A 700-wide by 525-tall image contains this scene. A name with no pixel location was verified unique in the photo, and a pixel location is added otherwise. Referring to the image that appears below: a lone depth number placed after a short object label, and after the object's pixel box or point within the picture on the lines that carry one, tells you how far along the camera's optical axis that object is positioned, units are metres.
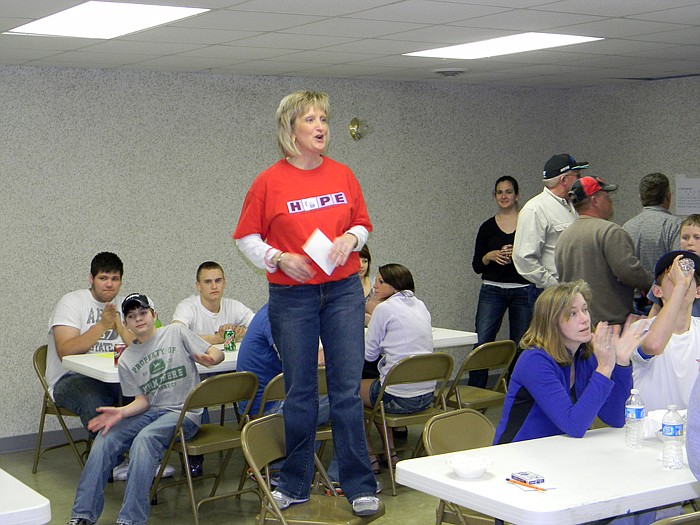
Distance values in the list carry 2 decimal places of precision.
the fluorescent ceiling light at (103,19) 4.35
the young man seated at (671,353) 3.64
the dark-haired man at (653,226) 6.05
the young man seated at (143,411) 4.47
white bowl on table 2.73
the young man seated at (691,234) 5.14
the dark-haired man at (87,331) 5.46
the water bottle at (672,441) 2.86
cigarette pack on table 2.67
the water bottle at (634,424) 3.10
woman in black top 7.36
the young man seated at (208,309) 5.98
